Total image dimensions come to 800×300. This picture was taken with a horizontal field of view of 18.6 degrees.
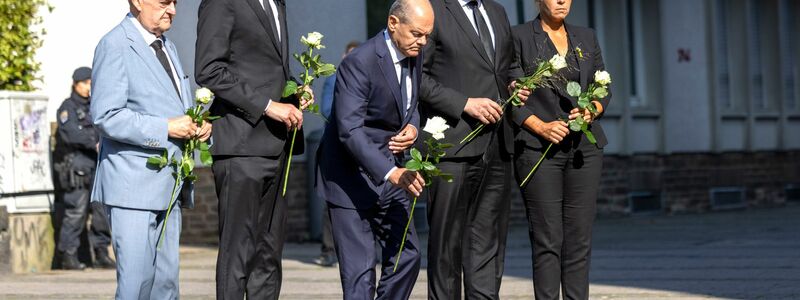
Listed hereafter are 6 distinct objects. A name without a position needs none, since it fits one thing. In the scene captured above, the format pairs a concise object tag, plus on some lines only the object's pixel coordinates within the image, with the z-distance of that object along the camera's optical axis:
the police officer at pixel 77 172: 20.94
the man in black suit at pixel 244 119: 11.21
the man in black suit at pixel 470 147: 12.08
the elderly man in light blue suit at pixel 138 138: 10.33
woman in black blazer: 12.60
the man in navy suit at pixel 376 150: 11.13
